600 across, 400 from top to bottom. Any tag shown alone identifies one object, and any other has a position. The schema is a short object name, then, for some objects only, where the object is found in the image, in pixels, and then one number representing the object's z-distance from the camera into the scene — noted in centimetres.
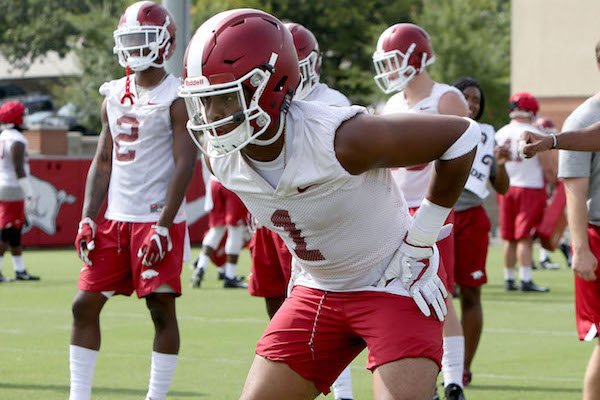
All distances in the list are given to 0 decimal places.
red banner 2189
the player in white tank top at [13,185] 1630
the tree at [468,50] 3988
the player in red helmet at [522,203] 1506
